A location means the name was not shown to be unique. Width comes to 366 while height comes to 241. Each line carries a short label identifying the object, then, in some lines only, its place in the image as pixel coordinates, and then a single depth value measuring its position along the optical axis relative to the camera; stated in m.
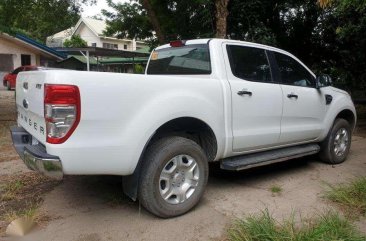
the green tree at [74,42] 40.57
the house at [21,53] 26.38
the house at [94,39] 47.41
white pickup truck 3.32
